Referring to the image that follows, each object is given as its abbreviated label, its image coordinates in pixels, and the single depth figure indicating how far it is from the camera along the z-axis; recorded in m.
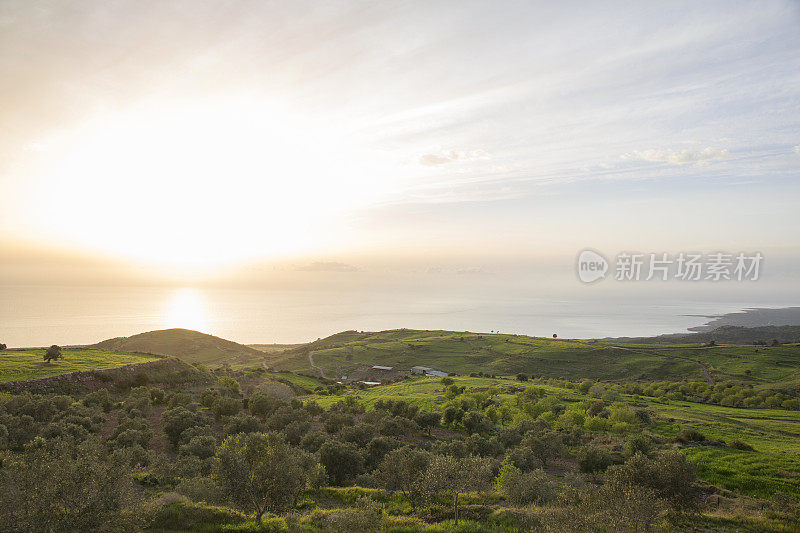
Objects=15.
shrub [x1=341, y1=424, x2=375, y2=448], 34.44
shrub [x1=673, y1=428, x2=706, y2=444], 39.59
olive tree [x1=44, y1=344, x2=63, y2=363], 57.38
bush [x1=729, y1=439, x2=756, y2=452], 36.53
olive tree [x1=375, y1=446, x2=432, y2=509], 23.39
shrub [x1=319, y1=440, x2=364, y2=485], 29.09
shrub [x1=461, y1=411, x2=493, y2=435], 43.47
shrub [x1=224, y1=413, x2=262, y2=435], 37.46
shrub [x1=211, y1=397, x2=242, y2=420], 45.34
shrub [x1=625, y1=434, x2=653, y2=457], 34.22
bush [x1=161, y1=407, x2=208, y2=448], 36.84
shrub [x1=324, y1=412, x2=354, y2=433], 39.81
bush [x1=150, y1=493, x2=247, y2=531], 18.50
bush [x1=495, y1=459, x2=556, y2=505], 22.38
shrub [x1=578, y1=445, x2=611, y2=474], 33.25
